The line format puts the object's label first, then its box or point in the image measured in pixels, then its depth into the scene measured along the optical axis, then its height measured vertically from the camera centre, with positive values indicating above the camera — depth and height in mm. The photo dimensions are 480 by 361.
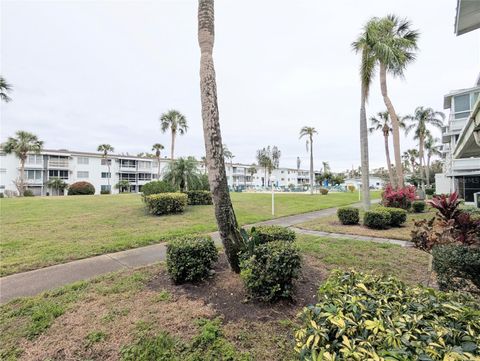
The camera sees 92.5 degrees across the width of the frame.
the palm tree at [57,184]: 38844 +668
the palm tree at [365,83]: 11501 +5088
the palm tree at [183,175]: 15258 +726
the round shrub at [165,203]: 11594 -868
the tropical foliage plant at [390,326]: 1191 -893
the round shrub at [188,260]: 3830 -1262
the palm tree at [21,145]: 31375 +5972
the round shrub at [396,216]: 9076 -1343
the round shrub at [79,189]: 32312 -212
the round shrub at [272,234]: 4355 -974
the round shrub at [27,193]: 32169 -656
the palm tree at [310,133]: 36062 +8053
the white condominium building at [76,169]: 37812 +3417
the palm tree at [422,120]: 31953 +8584
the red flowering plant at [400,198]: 12523 -885
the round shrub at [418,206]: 12734 -1371
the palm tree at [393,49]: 11328 +6899
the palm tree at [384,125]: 27516 +7140
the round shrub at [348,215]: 9750 -1379
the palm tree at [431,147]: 43931 +6708
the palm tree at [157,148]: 45844 +7653
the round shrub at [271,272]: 3145 -1227
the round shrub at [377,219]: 8766 -1411
